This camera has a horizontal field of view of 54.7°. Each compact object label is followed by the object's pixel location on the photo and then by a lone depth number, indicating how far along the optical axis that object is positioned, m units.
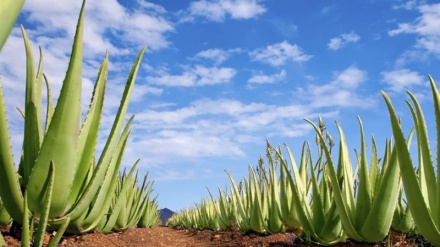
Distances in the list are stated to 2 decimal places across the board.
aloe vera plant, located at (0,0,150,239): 1.40
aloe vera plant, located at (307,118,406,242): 2.19
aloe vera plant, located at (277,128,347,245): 2.72
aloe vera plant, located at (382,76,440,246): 1.47
